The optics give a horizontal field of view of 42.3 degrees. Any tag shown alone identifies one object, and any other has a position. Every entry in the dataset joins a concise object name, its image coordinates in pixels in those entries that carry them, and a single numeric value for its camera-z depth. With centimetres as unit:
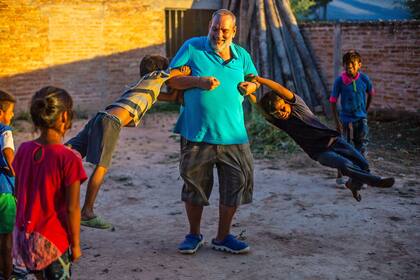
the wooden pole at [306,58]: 1127
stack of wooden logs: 1128
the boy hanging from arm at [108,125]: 367
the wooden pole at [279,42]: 1118
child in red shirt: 264
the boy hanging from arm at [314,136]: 437
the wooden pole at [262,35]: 1133
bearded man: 396
